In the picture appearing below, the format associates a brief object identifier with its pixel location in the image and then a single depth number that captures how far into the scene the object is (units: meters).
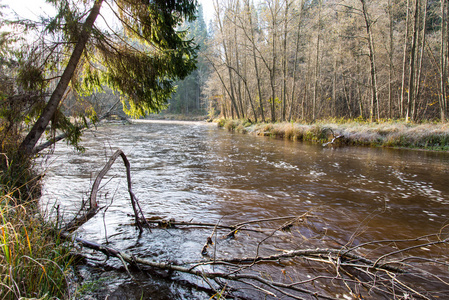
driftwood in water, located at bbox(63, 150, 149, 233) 2.34
